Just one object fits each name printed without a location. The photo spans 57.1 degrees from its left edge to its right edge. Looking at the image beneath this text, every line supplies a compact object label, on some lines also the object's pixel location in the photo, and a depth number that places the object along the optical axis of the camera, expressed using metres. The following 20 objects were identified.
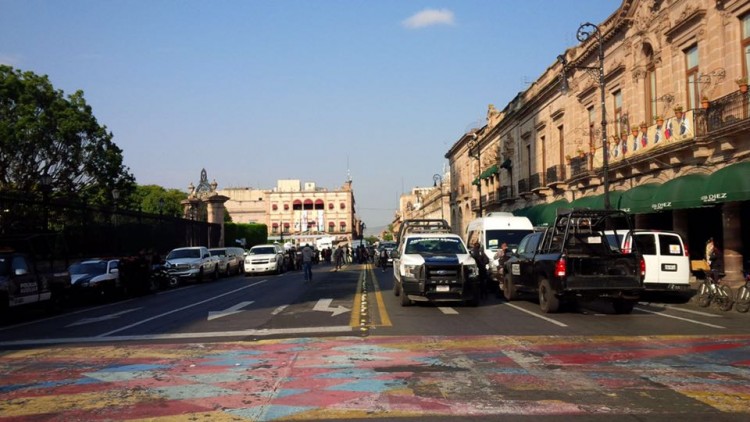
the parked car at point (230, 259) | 40.31
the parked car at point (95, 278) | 22.52
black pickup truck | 14.48
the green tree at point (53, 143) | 40.41
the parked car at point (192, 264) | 34.16
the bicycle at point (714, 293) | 15.84
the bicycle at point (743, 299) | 15.35
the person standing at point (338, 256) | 44.07
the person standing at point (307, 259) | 28.31
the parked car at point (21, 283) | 16.69
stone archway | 60.12
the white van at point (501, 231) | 23.81
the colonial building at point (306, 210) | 155.50
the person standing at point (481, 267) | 19.73
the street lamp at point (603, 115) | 24.32
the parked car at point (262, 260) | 40.03
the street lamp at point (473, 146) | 65.94
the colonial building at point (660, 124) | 21.95
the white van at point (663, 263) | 18.05
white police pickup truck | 16.41
